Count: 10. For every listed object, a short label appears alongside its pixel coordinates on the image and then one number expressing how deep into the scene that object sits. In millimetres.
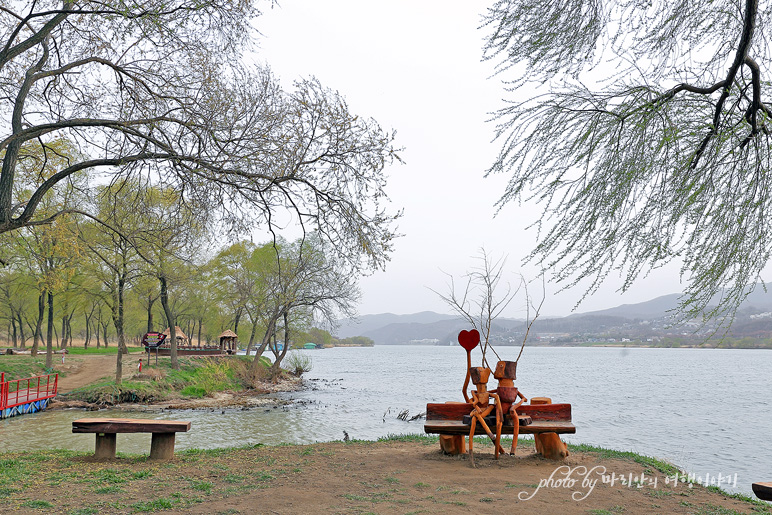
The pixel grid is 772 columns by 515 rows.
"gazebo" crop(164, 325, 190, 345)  42675
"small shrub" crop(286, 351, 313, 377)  43094
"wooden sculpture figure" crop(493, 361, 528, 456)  8234
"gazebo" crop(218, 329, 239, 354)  42688
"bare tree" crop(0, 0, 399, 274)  6965
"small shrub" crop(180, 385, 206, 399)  27056
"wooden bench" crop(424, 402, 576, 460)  8062
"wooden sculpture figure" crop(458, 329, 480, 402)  8477
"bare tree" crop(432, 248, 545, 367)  9992
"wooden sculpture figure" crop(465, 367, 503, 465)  8109
